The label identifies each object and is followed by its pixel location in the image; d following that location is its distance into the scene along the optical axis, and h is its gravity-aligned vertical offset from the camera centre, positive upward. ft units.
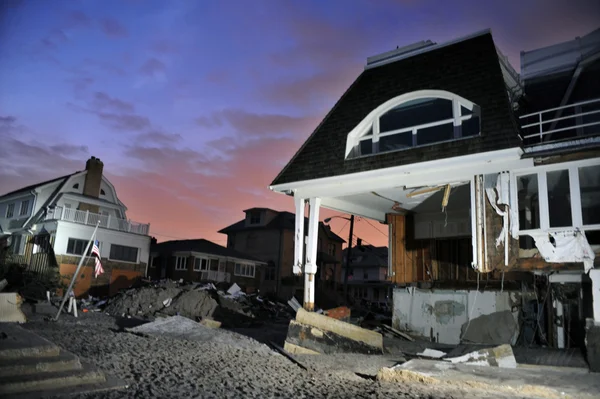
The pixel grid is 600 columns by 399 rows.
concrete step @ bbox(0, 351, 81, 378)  18.16 -4.33
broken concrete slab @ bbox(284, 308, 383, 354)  37.14 -4.92
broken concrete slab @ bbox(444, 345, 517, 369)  29.01 -4.85
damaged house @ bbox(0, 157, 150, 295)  99.45 +10.17
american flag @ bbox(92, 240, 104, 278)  61.62 +0.37
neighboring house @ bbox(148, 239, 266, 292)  130.00 +3.14
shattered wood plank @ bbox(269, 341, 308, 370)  30.27 -6.08
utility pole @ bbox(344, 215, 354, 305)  103.38 +9.24
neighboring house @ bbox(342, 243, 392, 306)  215.31 +1.15
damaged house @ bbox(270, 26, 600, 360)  32.32 +9.04
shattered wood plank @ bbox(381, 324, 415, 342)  49.78 -5.95
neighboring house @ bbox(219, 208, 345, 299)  147.84 +11.67
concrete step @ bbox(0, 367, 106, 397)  17.10 -4.78
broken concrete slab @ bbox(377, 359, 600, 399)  21.17 -5.07
